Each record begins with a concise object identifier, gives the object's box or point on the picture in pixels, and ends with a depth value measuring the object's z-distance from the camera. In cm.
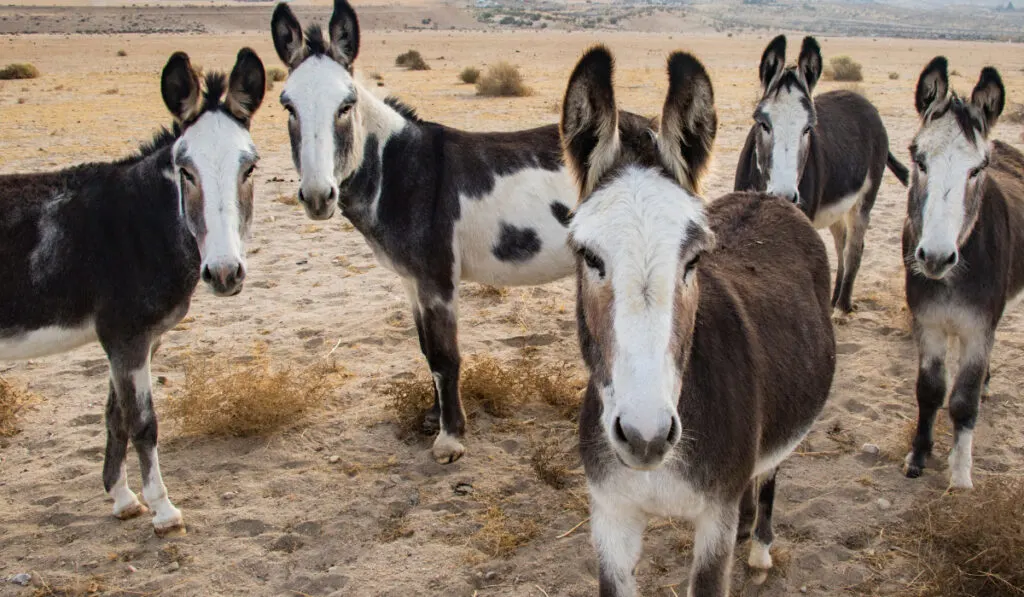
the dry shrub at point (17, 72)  2227
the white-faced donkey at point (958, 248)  409
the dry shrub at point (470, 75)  2254
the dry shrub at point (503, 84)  1916
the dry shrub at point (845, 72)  2478
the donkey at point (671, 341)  219
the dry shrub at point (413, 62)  2722
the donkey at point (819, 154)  587
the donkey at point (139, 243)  391
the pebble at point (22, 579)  380
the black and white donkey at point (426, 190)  459
